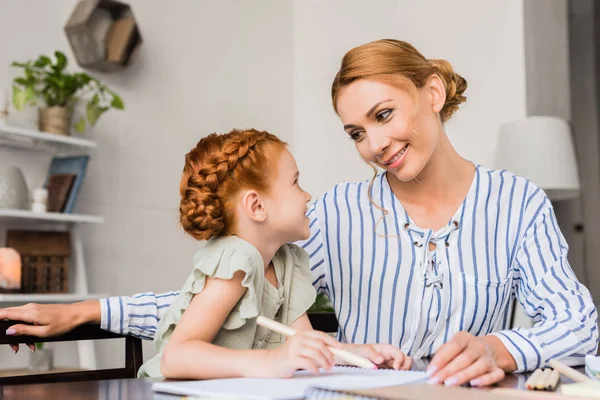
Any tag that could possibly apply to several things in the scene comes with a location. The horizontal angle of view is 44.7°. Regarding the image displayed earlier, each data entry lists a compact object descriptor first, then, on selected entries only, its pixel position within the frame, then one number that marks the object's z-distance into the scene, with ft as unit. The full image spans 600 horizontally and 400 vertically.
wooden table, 2.49
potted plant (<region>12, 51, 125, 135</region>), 9.49
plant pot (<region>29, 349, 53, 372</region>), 9.18
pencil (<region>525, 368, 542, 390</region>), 2.67
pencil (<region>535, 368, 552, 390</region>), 2.65
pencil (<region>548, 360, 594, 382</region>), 2.73
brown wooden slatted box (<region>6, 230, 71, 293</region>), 9.44
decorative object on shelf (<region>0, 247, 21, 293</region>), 9.02
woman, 4.70
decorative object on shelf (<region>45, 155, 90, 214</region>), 9.77
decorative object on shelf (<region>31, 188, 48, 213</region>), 9.49
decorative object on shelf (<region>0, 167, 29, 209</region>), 9.14
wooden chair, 3.68
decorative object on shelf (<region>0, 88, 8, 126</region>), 9.20
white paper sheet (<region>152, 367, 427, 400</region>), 2.46
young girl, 3.29
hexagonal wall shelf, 10.49
